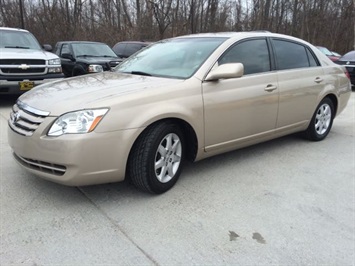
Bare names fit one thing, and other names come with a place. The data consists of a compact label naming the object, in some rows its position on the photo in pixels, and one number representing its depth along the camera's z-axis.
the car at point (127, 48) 13.45
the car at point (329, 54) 16.92
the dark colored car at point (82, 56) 10.27
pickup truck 7.36
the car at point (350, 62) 12.00
